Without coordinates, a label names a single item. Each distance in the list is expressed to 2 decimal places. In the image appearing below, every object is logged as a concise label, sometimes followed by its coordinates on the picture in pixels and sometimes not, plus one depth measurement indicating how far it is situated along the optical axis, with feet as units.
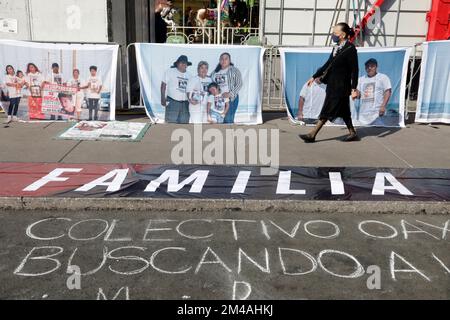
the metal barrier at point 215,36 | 44.10
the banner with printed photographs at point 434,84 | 28.91
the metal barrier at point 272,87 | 31.61
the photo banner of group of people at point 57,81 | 27.58
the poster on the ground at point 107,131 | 25.12
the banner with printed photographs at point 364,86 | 28.55
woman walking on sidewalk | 24.07
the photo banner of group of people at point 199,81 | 27.94
